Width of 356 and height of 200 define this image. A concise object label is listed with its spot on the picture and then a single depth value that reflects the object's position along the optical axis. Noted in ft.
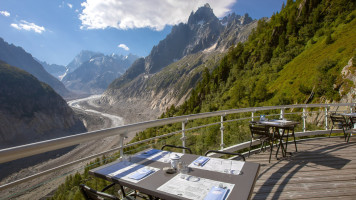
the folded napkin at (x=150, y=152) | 7.90
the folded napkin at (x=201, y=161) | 6.53
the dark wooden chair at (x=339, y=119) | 19.44
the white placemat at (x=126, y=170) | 5.67
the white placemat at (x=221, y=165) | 6.07
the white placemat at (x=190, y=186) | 4.48
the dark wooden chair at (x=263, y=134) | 13.96
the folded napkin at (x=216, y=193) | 4.30
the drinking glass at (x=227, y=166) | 5.82
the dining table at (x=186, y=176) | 4.54
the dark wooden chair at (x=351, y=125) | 18.50
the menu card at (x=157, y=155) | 7.17
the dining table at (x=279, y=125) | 14.03
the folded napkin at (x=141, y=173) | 5.54
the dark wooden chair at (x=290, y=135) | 13.94
